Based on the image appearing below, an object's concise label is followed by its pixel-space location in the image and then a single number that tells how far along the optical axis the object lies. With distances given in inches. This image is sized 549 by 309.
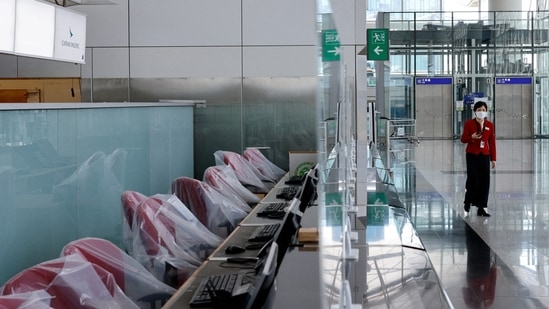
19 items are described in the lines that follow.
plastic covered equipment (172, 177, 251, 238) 226.2
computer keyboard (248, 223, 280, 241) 180.1
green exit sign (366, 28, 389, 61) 320.2
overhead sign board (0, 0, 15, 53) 306.2
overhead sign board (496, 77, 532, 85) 1256.2
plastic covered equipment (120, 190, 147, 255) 173.2
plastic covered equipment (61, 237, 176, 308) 132.2
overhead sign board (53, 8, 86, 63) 360.2
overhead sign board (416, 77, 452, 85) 1267.2
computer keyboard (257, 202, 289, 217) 225.8
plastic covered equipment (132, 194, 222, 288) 162.4
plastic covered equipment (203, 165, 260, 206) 263.6
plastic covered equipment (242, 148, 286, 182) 386.9
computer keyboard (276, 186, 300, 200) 269.9
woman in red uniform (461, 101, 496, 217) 391.5
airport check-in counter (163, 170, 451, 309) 117.6
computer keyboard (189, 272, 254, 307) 115.0
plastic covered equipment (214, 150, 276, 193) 337.4
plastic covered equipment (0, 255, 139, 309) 109.5
